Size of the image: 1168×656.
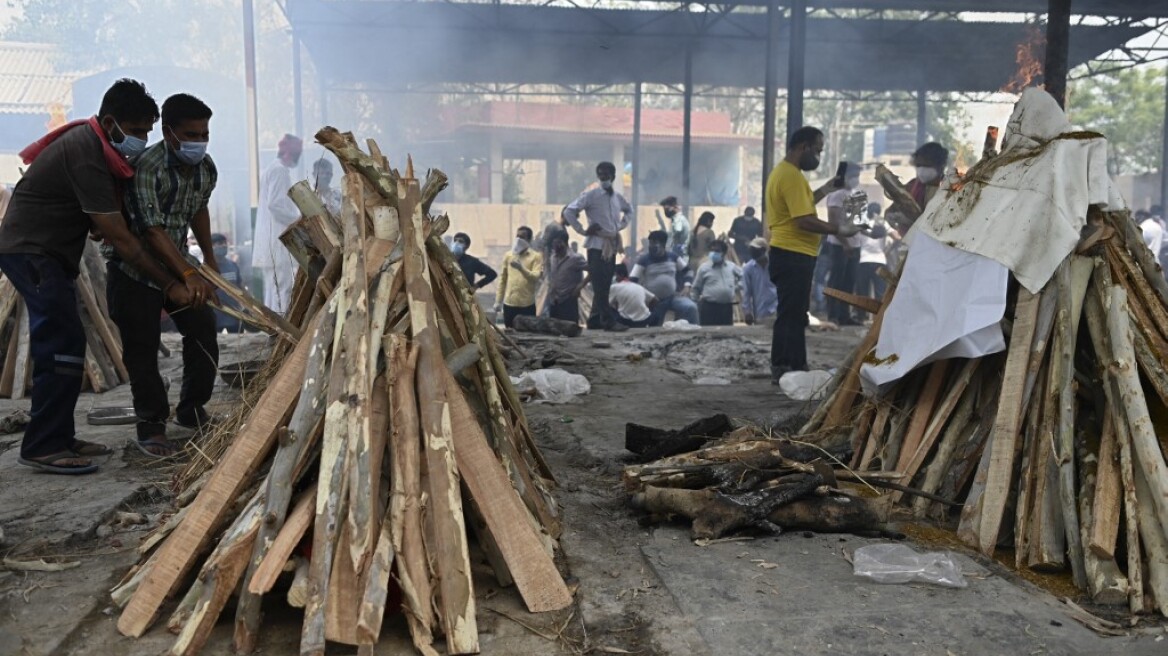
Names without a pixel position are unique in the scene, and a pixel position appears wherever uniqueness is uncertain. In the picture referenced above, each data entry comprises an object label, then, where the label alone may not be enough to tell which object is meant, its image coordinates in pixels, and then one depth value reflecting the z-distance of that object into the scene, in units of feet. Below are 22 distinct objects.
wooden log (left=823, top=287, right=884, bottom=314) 17.66
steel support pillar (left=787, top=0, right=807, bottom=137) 48.21
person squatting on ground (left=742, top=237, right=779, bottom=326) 44.19
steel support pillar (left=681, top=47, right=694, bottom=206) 66.90
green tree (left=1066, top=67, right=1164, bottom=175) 144.66
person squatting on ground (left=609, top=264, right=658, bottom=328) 42.37
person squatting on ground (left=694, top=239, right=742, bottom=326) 43.50
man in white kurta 30.12
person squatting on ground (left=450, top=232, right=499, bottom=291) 42.60
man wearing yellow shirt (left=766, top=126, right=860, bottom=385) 23.77
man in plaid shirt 16.12
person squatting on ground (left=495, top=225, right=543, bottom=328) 39.60
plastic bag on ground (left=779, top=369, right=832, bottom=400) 23.25
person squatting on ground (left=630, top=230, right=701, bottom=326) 44.16
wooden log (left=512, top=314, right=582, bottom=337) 36.60
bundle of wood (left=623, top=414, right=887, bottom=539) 12.95
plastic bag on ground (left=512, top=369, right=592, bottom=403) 23.34
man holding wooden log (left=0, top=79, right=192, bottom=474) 15.24
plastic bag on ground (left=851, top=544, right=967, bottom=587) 11.29
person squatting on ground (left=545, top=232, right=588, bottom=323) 40.91
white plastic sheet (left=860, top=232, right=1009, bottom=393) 13.74
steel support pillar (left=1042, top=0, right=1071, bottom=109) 25.05
